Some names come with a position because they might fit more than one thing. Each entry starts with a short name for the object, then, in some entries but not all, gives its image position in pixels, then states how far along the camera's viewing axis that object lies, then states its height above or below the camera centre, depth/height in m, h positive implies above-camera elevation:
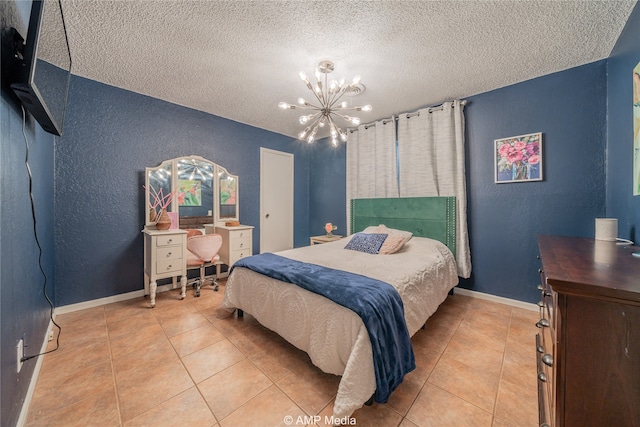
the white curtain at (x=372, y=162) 3.52 +0.83
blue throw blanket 1.29 -0.59
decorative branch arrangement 3.01 +0.18
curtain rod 3.03 +1.41
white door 4.26 +0.25
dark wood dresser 0.64 -0.40
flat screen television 1.04 +0.78
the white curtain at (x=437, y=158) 2.93 +0.75
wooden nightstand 3.94 -0.44
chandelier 2.20 +1.24
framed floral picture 2.54 +0.62
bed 1.29 -0.65
